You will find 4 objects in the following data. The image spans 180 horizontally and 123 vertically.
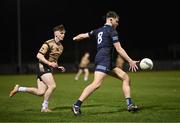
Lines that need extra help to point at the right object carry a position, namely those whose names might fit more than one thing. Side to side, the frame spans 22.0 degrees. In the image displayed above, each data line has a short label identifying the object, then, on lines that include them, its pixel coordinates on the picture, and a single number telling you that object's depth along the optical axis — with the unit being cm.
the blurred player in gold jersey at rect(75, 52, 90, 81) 3472
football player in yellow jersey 1280
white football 1254
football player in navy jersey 1206
